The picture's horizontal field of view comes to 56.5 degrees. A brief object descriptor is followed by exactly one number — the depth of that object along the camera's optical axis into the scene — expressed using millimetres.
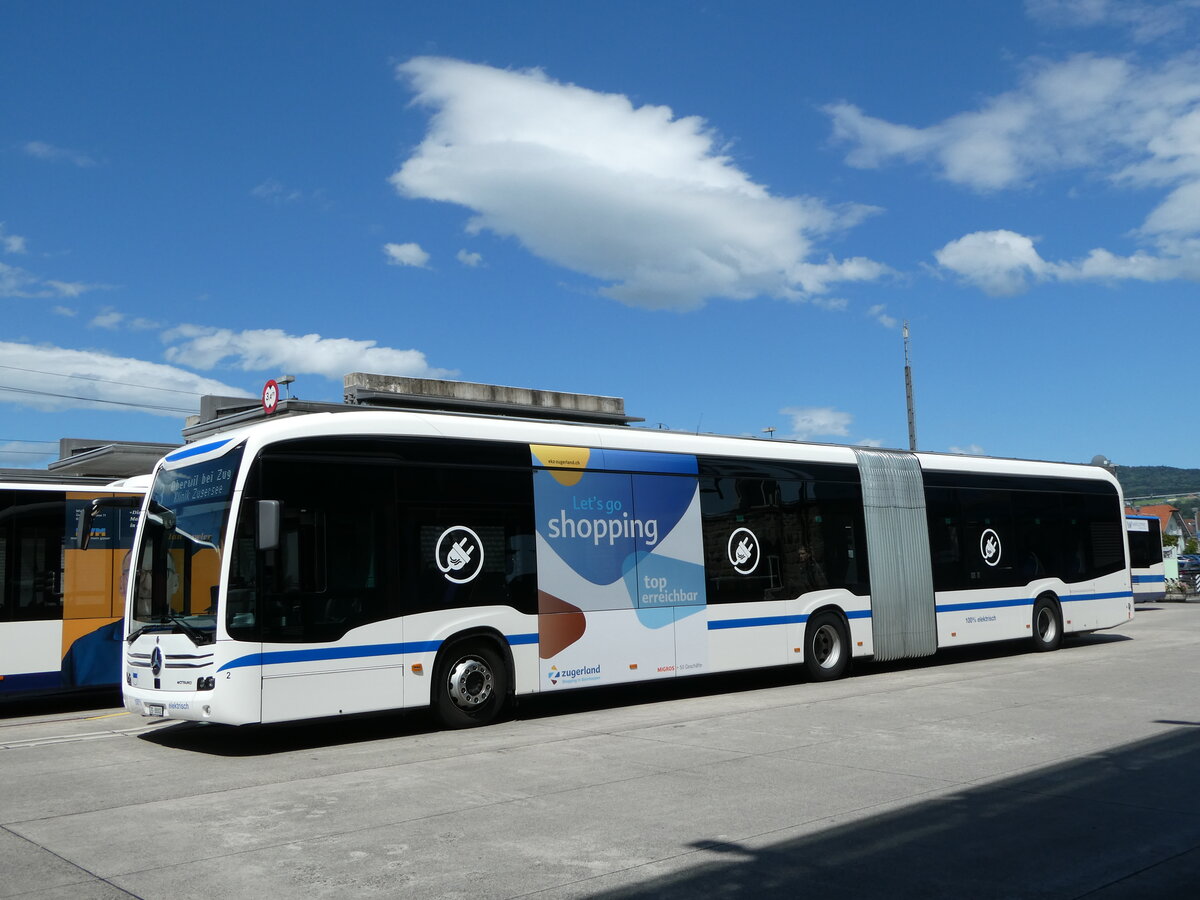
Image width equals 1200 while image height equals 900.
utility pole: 33688
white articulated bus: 10547
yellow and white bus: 14016
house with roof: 105562
